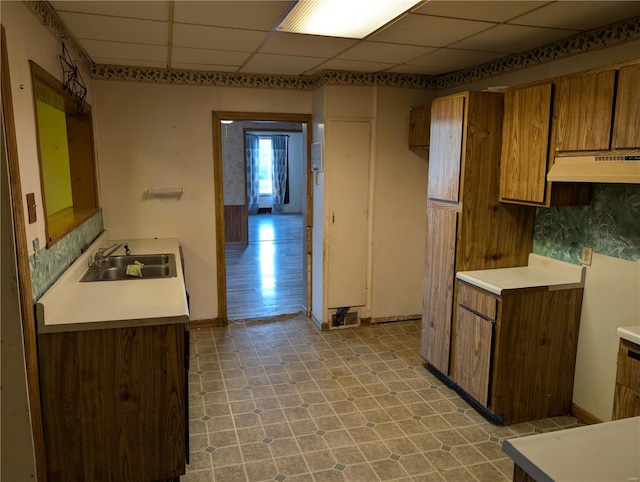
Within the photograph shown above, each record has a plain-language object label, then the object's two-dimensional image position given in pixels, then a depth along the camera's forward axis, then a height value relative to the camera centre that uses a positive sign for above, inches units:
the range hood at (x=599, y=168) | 87.2 +0.3
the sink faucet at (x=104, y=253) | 126.9 -25.7
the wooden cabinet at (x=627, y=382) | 84.6 -39.0
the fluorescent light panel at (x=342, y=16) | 89.0 +31.3
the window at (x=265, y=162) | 509.0 +5.5
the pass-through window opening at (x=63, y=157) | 107.0 +2.6
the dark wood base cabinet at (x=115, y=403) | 84.1 -43.7
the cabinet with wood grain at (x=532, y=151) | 108.1 +4.5
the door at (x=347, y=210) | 171.0 -15.8
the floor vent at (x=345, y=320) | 179.8 -58.7
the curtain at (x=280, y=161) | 507.5 +6.6
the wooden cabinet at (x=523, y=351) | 112.7 -44.7
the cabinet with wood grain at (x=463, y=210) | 121.9 -11.3
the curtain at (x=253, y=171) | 499.8 -4.4
